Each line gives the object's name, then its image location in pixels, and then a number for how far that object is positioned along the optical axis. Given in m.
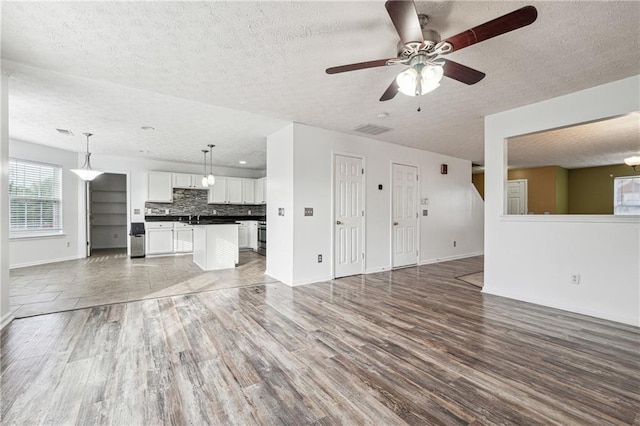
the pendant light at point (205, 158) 6.31
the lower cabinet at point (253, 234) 8.32
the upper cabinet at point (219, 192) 8.06
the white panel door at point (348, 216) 4.79
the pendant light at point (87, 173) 5.23
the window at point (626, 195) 7.78
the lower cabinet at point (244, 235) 8.51
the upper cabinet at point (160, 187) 7.21
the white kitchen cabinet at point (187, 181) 7.57
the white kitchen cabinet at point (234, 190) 8.33
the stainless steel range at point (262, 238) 7.68
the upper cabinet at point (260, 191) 8.50
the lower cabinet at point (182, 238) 7.44
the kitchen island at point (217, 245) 5.44
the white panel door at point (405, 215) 5.61
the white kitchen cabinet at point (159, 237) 7.10
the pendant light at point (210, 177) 6.00
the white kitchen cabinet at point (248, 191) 8.60
